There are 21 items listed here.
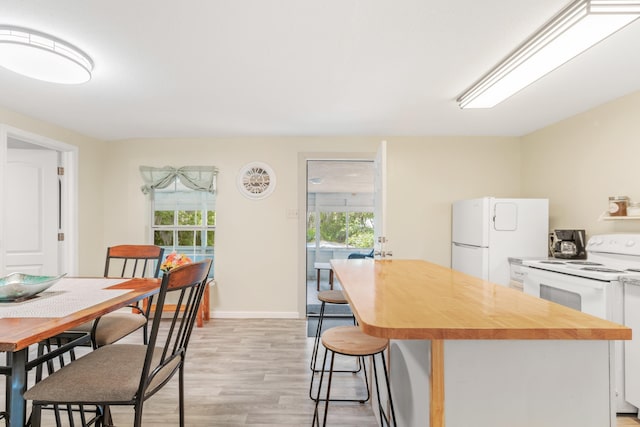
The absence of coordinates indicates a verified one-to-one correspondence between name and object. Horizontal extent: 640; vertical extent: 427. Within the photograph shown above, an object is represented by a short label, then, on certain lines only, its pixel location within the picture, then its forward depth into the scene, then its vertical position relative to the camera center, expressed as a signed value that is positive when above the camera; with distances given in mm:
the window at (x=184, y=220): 4031 -94
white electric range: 1931 -453
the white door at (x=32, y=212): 3172 +3
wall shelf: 2307 -21
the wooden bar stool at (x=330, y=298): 2262 -636
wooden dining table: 1038 -417
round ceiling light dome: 1629 +879
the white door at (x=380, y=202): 2788 +110
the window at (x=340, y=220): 7820 -168
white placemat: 1269 -415
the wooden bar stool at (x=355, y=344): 1394 -613
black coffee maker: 2793 -277
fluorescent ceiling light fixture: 1411 +942
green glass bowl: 1412 -352
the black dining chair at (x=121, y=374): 1151 -661
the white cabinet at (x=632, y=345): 1857 -805
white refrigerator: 3092 -192
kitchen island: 886 -464
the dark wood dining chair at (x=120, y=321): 1786 -683
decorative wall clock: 3955 +413
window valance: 3920 +458
